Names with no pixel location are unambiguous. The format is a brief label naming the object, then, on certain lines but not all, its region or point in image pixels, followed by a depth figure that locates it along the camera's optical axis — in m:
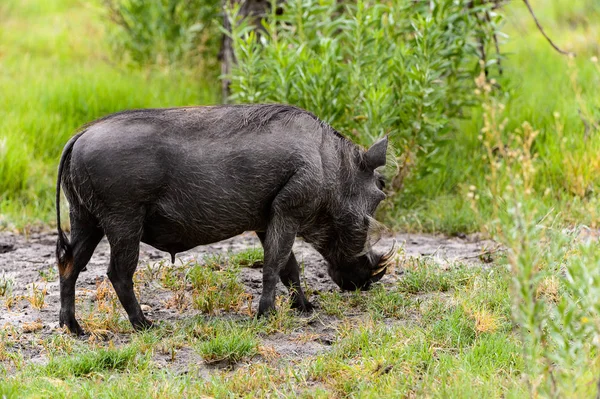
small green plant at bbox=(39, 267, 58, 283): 11.47
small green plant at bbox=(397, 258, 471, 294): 10.92
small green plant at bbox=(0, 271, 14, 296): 10.79
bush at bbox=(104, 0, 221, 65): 17.86
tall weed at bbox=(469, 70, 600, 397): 6.41
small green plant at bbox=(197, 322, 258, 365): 8.81
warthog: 9.34
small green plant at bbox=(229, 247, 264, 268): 12.12
